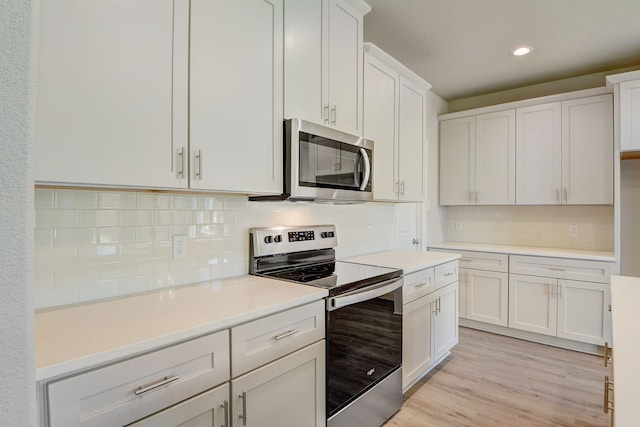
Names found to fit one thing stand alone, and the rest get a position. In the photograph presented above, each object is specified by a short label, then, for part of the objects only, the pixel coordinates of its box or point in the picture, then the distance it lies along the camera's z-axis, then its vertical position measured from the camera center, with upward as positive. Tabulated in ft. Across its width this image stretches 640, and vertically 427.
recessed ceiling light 9.40 +4.60
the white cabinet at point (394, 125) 7.93 +2.28
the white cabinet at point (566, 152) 10.32 +2.00
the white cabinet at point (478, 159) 12.01 +2.04
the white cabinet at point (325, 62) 5.93 +2.92
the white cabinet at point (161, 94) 3.47 +1.47
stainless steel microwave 5.78 +0.94
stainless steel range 5.40 -1.80
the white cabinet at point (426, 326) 7.29 -2.68
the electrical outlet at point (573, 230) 11.46 -0.52
